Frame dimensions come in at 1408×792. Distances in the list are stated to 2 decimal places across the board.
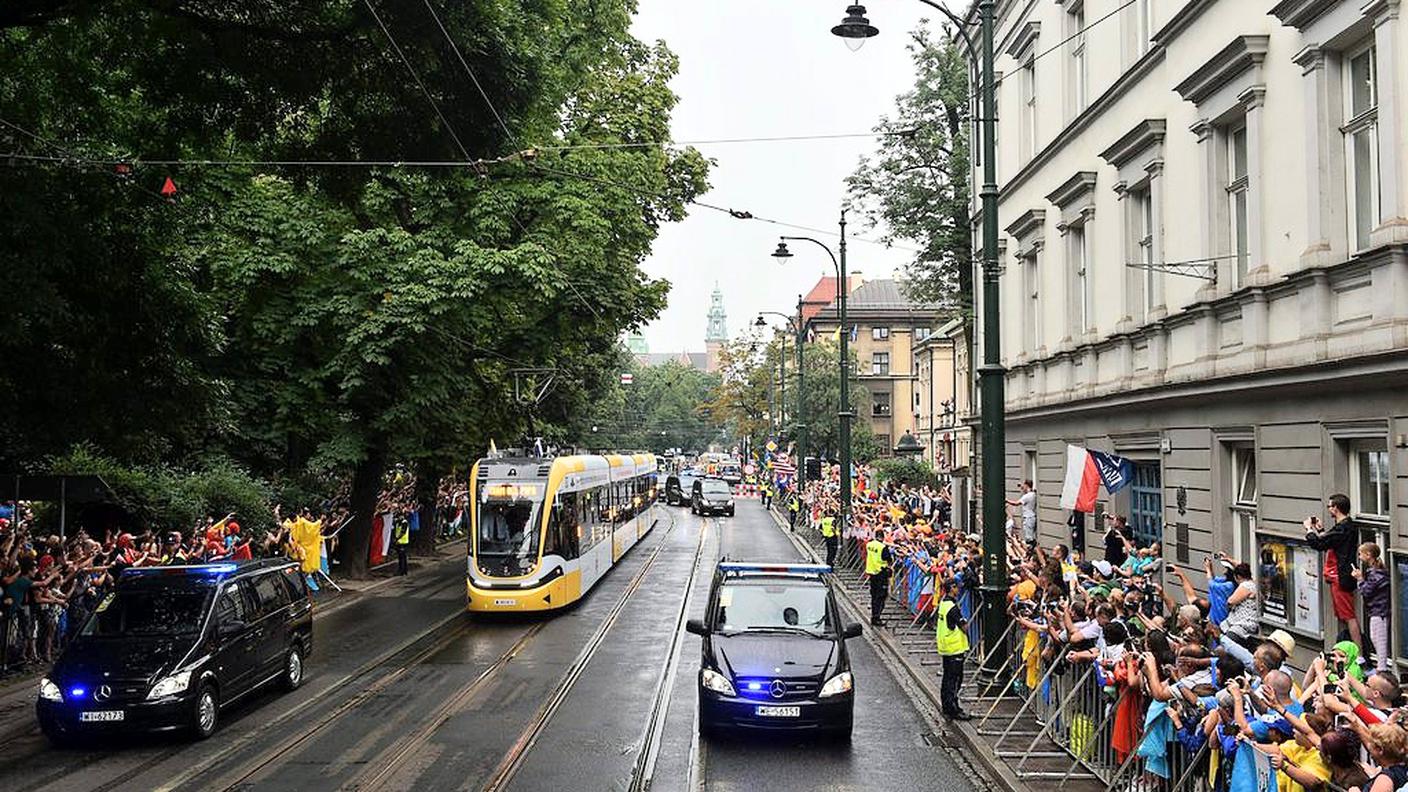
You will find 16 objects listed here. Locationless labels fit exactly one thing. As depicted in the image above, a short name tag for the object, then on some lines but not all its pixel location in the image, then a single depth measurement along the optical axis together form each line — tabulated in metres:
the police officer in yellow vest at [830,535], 30.51
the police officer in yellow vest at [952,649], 12.79
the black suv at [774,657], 11.87
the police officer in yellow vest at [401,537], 28.80
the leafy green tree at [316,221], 12.02
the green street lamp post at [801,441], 50.74
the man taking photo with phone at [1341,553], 11.87
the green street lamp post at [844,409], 30.19
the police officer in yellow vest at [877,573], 20.48
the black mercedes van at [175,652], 11.77
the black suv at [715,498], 57.91
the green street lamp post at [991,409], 13.82
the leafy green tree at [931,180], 32.56
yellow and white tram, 21.67
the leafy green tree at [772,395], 65.88
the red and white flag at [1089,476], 16.59
